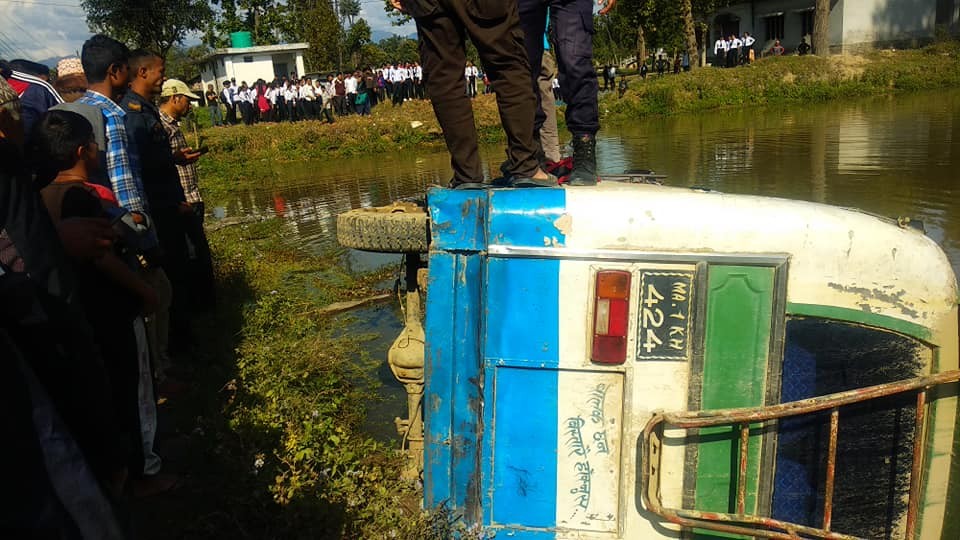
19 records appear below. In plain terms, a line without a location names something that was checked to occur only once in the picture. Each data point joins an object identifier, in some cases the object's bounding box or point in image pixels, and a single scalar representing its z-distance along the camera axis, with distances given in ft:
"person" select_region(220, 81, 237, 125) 88.65
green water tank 119.24
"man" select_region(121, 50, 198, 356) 14.82
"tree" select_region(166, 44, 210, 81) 177.21
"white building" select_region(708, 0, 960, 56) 107.34
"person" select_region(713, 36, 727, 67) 110.46
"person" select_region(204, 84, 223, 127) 89.73
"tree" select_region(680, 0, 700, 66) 101.14
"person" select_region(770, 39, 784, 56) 111.55
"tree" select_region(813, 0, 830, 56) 96.73
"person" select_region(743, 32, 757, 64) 107.00
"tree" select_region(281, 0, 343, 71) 141.69
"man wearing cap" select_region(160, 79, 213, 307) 16.87
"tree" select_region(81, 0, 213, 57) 120.88
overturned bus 6.95
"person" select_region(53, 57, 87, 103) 18.44
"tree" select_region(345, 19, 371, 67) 174.40
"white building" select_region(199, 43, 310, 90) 116.47
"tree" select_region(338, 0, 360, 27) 214.90
